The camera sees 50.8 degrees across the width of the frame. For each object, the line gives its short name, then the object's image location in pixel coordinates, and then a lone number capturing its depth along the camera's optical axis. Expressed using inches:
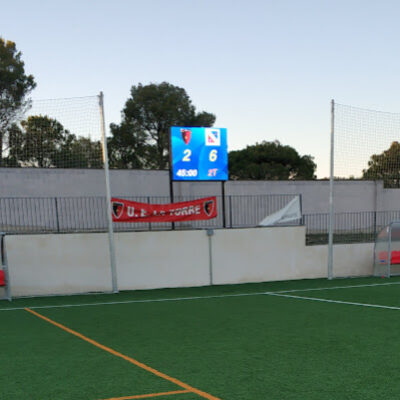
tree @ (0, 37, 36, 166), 1672.0
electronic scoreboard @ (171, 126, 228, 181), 721.0
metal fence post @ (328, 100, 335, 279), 698.8
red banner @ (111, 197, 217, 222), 681.6
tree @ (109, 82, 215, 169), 2146.9
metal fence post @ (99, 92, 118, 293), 605.6
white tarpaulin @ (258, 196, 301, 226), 765.9
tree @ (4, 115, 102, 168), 761.6
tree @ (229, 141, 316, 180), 2372.0
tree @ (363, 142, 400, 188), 1095.0
